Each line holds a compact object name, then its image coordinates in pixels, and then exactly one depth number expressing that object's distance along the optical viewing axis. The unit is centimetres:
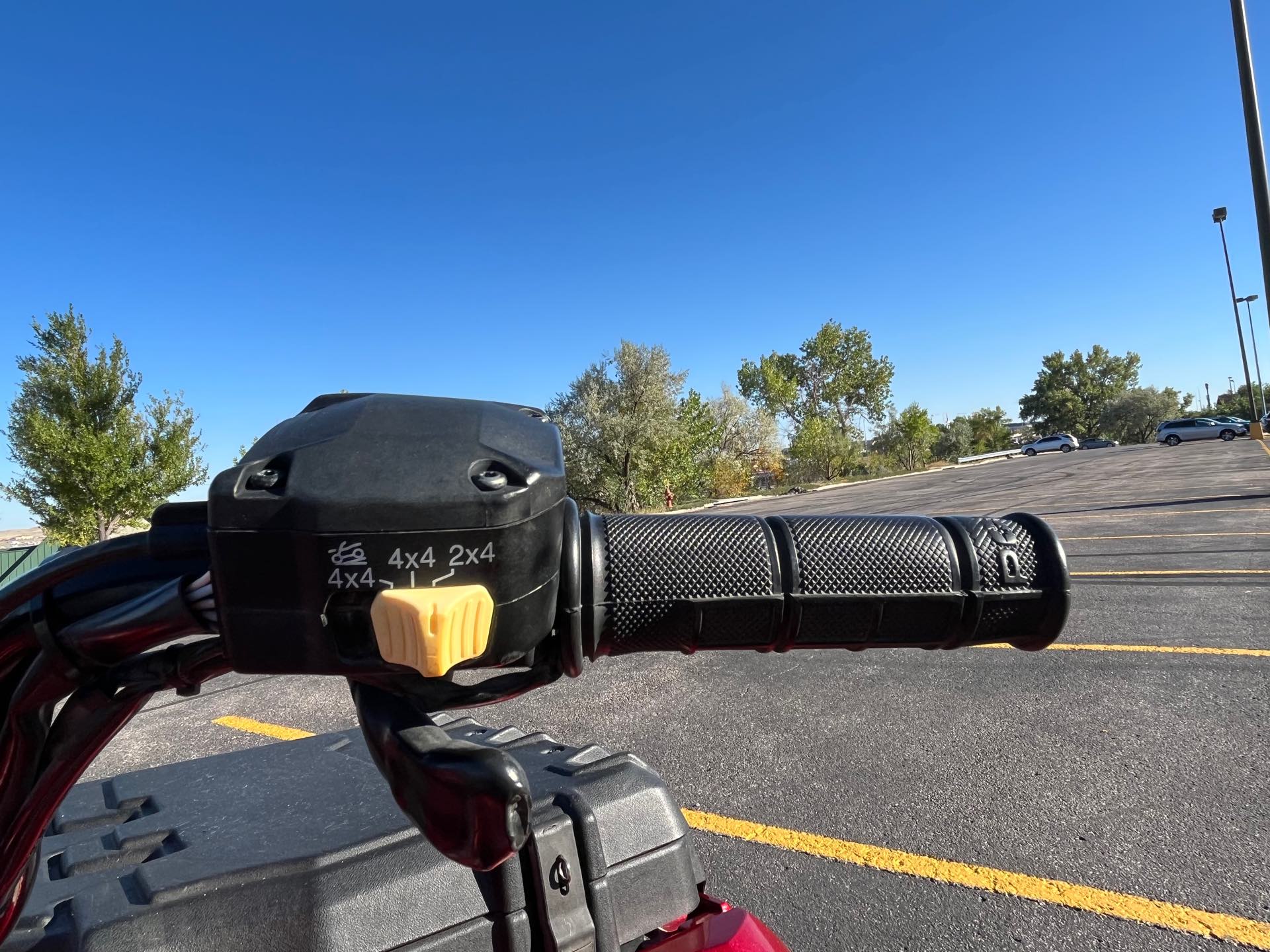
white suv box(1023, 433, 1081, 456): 5525
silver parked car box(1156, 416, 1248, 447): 4241
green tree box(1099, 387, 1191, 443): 6650
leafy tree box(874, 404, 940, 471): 5650
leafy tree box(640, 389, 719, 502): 3372
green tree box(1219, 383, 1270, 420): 7231
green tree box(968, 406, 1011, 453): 7475
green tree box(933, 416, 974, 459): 6994
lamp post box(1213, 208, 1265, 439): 3572
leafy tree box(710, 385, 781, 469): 4644
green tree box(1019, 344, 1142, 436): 7331
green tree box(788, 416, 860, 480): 4625
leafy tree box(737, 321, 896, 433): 6362
